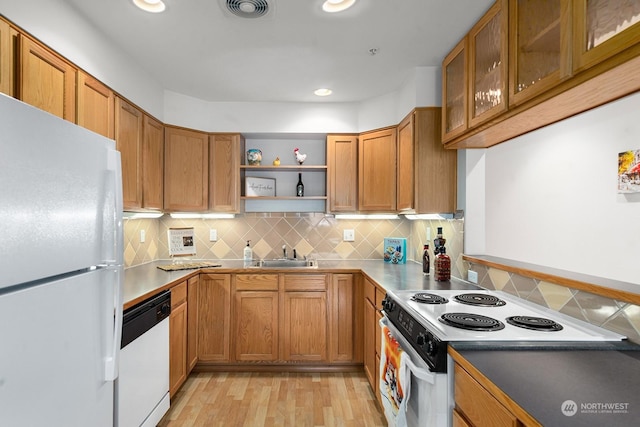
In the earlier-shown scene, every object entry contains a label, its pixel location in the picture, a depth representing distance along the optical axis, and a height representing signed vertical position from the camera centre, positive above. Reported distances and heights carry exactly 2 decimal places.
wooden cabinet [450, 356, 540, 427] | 0.89 -0.54
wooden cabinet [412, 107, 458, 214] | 2.70 +0.36
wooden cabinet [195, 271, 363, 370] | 3.15 -0.92
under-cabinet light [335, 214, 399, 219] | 3.63 -0.02
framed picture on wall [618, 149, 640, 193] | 1.84 +0.23
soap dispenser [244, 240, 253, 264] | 3.59 -0.41
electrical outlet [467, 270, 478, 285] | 2.34 -0.40
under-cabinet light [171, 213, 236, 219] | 3.62 -0.03
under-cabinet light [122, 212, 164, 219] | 2.85 -0.02
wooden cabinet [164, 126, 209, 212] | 3.26 +0.40
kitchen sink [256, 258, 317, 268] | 3.59 -0.49
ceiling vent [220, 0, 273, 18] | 1.87 +1.10
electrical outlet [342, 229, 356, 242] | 3.77 -0.23
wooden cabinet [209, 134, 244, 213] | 3.46 +0.33
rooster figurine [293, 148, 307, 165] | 3.63 +0.58
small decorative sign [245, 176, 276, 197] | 3.63 +0.28
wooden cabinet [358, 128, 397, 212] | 3.21 +0.40
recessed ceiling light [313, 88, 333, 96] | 3.21 +1.10
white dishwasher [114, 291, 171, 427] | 1.83 -0.86
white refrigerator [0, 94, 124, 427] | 0.96 -0.18
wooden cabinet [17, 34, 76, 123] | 1.60 +0.64
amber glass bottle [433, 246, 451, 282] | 2.51 -0.37
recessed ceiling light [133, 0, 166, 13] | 1.91 +1.11
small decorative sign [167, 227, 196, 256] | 3.30 -0.26
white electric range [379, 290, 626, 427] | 1.31 -0.45
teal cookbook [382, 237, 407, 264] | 3.43 -0.34
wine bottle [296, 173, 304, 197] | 3.69 +0.26
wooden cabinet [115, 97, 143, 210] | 2.48 +0.47
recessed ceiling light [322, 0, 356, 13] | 1.90 +1.11
